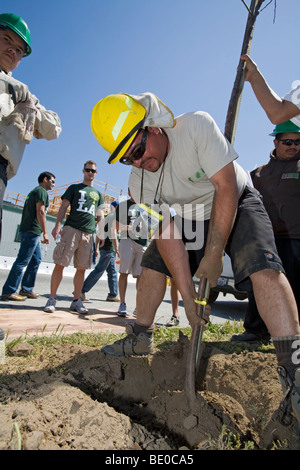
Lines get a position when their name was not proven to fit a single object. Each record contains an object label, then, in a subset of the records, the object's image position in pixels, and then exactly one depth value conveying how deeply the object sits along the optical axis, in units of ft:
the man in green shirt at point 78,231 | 14.85
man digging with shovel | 5.52
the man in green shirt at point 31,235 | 16.40
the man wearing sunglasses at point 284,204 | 10.05
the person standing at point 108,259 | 19.19
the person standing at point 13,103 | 8.07
